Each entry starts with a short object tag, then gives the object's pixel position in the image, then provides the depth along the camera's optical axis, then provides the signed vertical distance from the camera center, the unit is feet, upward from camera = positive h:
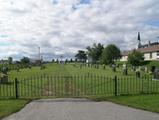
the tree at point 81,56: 222.25 +8.49
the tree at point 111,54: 114.86 +6.00
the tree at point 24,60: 156.46 +1.37
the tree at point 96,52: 155.10 +10.76
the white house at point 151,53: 96.52 +6.01
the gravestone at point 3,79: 36.80 -5.09
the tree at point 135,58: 71.18 +1.36
